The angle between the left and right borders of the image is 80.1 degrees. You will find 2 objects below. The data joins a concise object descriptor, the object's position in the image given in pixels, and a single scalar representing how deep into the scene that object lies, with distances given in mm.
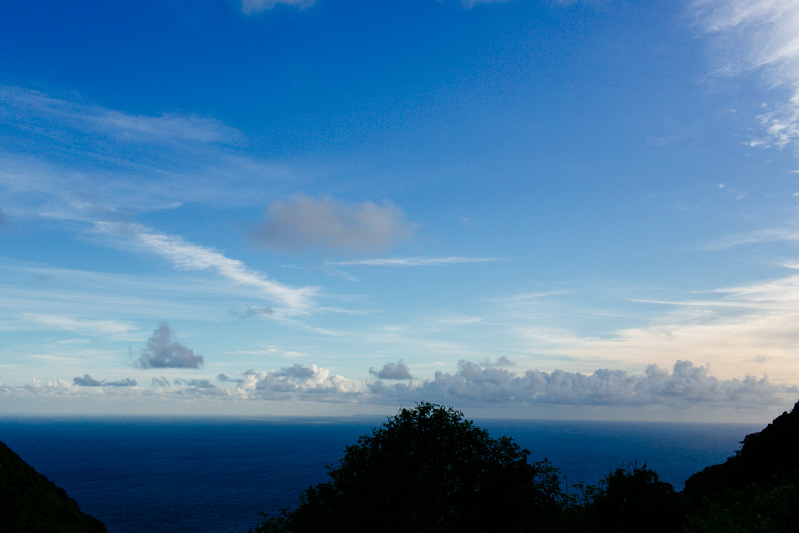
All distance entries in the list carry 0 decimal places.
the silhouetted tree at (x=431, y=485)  25609
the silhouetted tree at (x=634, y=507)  29562
